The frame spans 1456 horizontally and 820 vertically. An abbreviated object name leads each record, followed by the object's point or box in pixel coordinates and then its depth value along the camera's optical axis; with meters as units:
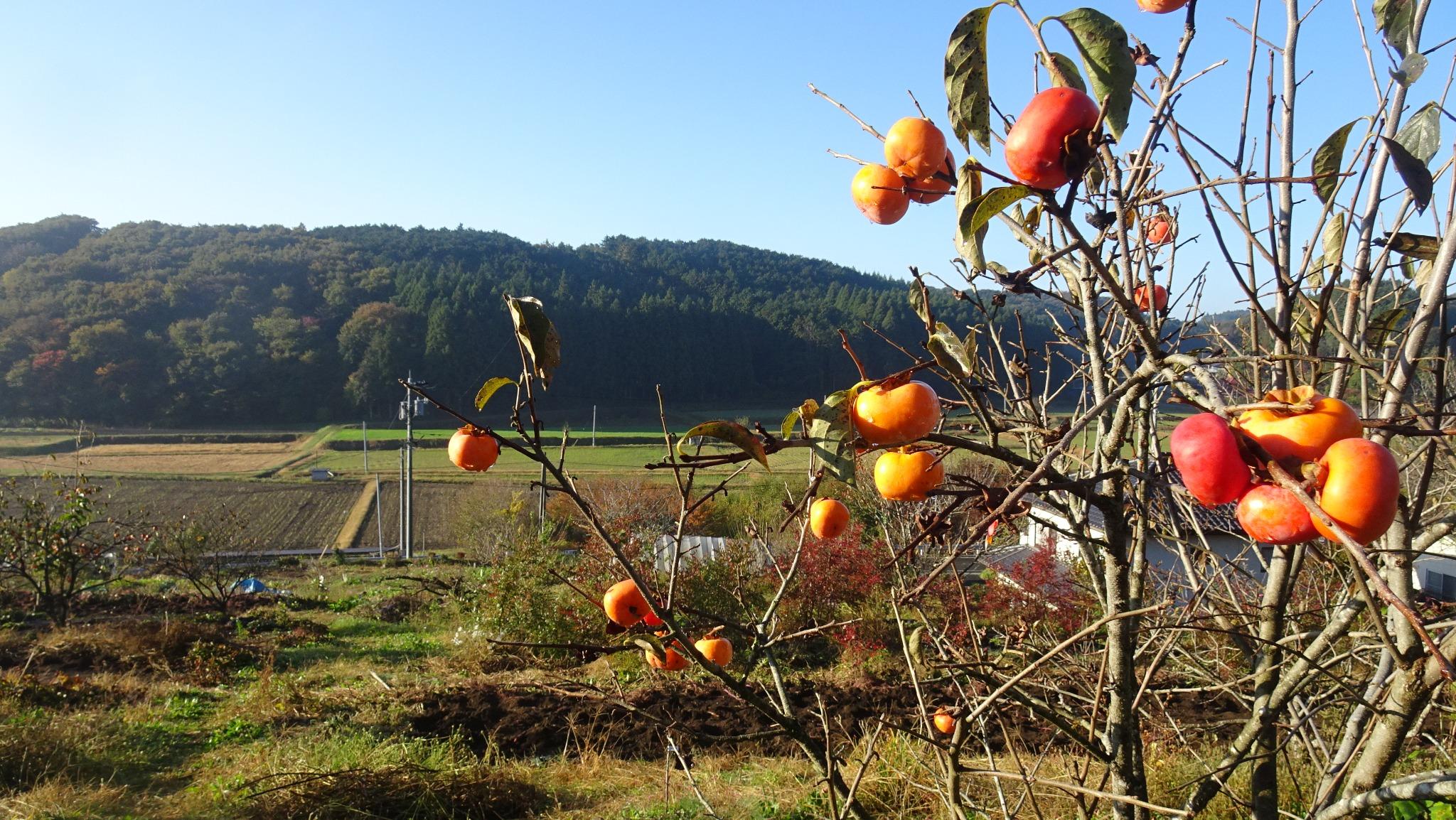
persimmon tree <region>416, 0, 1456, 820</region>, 0.75
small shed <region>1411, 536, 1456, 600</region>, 11.25
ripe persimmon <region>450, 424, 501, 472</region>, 1.34
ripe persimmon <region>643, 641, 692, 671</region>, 1.58
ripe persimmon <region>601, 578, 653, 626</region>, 1.65
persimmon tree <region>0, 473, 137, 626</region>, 9.78
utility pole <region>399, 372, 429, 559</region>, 19.27
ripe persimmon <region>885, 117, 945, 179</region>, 0.95
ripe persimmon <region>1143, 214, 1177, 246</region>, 1.89
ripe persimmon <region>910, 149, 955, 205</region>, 0.98
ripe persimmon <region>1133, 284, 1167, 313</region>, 1.64
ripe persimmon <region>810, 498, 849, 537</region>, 1.58
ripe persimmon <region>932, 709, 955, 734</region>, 2.28
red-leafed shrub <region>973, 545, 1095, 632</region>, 7.51
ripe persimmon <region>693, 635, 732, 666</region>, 1.96
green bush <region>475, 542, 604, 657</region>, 9.26
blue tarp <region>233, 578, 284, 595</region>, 13.63
